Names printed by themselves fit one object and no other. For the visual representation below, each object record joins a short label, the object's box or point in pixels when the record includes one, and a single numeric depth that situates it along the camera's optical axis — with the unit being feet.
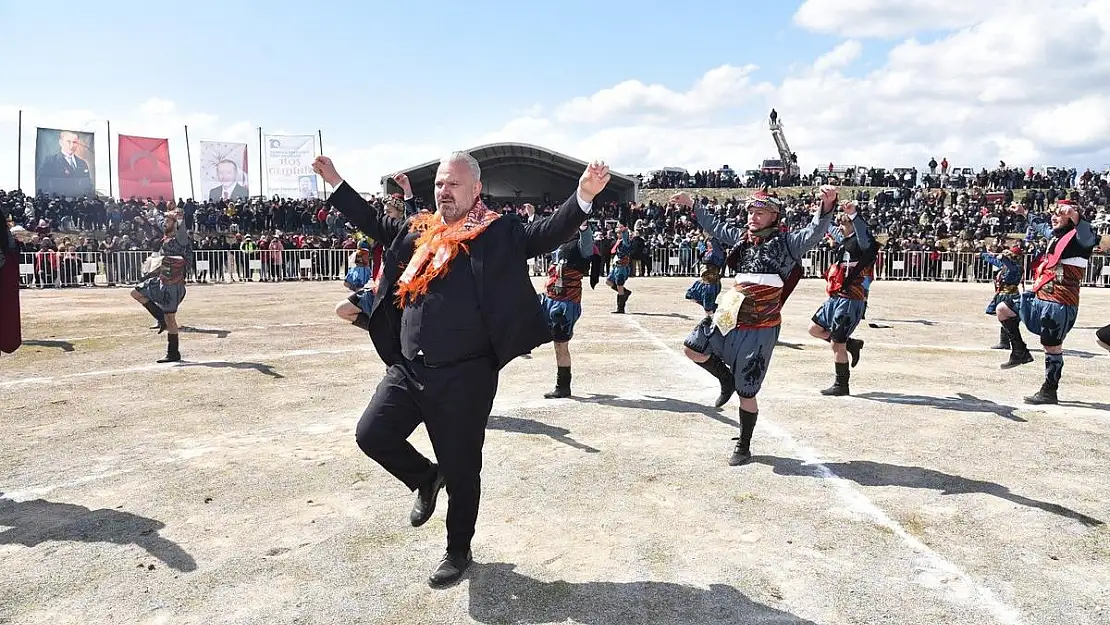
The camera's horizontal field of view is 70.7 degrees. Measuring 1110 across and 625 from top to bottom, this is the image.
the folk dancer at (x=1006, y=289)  34.96
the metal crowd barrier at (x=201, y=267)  76.54
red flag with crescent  115.14
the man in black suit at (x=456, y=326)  12.69
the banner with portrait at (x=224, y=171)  119.03
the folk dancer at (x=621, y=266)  55.01
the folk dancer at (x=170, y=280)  34.37
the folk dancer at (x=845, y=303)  28.04
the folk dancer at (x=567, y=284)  28.60
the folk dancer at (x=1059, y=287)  26.53
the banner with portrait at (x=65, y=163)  108.27
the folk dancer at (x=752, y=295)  19.85
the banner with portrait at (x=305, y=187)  122.62
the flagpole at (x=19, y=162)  132.42
